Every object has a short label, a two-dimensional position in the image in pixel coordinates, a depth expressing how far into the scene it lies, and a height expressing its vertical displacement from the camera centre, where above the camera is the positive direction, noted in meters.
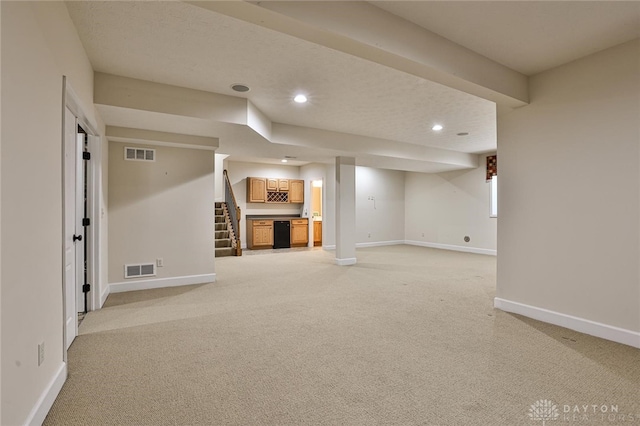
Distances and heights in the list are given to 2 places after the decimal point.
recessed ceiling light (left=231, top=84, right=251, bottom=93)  3.53 +1.44
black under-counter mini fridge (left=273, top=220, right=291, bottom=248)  9.27 -0.62
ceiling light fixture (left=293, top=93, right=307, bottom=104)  3.85 +1.45
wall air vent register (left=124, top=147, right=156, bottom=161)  4.46 +0.86
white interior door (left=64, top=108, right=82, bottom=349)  2.77 -0.08
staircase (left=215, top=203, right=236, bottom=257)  7.73 -0.57
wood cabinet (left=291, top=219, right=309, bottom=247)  9.48 -0.58
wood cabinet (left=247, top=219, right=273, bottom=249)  9.06 -0.61
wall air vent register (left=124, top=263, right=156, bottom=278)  4.50 -0.83
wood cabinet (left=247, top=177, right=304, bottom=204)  9.54 +0.71
